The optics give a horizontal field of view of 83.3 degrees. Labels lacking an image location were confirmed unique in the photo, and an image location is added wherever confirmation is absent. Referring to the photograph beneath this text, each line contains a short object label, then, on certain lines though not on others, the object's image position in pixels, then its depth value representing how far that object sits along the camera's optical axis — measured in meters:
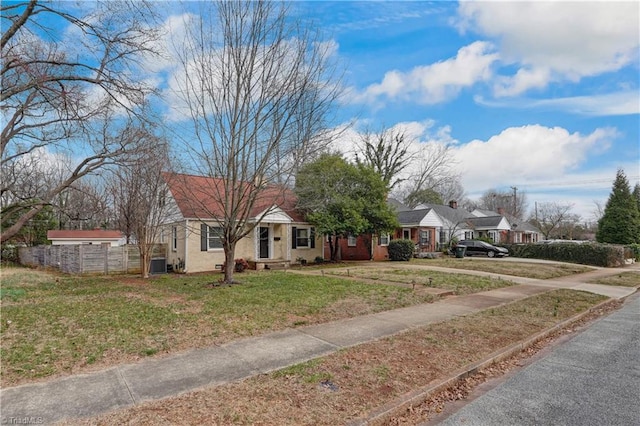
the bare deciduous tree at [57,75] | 6.28
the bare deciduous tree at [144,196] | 13.08
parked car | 29.53
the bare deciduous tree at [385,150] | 38.06
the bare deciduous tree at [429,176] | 39.84
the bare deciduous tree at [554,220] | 60.47
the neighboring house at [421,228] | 29.56
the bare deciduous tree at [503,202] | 72.31
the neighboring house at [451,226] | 32.88
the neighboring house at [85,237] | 28.38
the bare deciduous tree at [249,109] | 10.26
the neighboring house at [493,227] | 40.76
